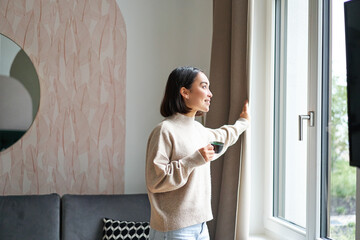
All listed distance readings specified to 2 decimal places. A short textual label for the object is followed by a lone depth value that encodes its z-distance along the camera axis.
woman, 1.95
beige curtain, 2.59
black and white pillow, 2.79
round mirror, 3.16
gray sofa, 2.76
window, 2.11
